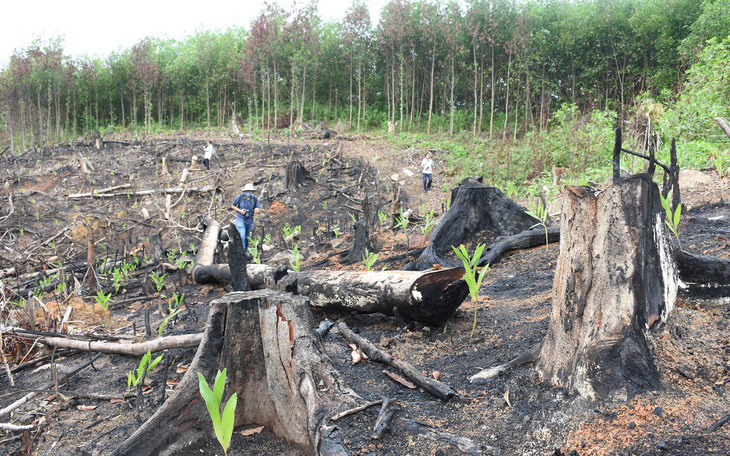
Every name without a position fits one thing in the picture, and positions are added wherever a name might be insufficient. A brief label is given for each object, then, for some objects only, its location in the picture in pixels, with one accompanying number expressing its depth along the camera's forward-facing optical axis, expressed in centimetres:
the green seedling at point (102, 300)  485
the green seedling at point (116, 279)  667
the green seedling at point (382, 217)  946
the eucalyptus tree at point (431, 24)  2694
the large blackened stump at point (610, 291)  205
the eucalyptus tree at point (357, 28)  2864
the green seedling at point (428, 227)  643
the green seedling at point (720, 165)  567
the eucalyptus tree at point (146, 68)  3102
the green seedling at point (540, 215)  529
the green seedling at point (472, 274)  312
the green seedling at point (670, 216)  308
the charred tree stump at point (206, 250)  679
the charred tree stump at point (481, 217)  606
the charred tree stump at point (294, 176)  1484
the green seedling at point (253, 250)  730
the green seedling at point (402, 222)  742
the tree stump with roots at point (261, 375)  229
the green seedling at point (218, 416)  184
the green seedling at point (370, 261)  477
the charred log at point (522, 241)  554
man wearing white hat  838
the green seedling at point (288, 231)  1025
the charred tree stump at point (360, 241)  691
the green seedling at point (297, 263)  528
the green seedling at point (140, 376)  270
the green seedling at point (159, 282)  620
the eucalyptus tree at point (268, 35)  2711
